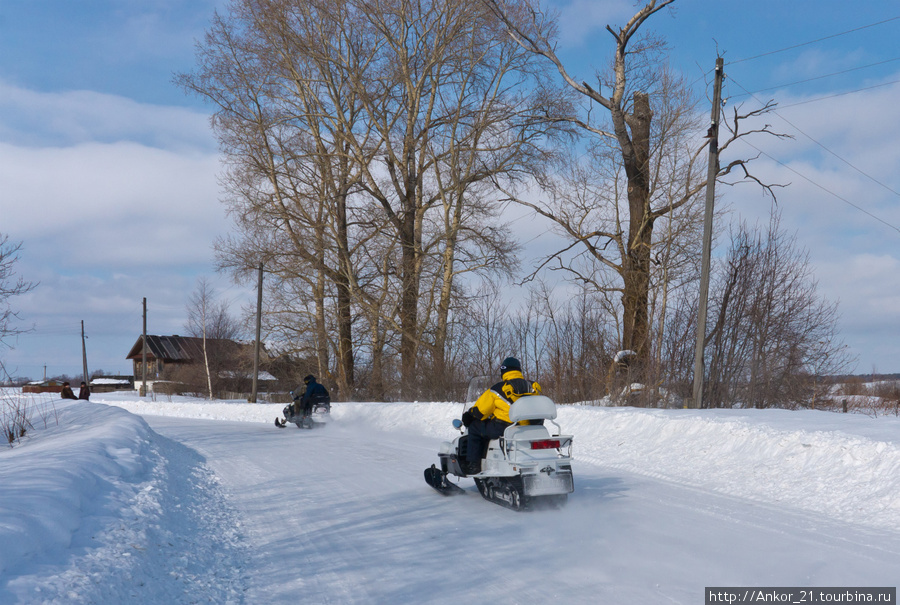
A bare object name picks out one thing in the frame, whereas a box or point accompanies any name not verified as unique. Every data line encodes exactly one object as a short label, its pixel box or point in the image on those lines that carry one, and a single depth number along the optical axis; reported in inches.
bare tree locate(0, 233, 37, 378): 636.1
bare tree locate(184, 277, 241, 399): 2220.7
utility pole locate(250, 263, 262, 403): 1309.1
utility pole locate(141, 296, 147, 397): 2026.3
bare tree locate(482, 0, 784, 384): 883.4
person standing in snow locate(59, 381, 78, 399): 1099.3
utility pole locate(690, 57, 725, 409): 607.5
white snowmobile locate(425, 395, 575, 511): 299.1
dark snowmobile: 823.1
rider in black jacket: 826.2
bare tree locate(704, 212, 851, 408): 709.9
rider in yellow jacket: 317.4
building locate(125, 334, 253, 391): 2292.1
